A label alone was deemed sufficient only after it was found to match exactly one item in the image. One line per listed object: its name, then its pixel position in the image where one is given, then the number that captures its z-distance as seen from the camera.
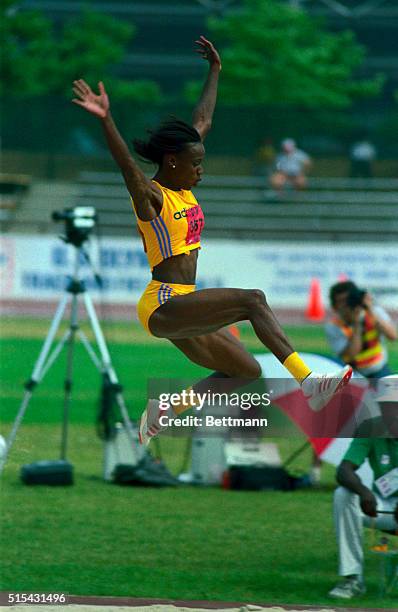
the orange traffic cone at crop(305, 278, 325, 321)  44.28
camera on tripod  17.37
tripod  17.51
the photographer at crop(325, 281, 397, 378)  19.58
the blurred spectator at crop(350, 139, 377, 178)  56.97
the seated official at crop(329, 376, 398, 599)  13.54
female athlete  10.90
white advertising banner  46.50
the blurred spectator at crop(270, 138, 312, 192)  55.09
